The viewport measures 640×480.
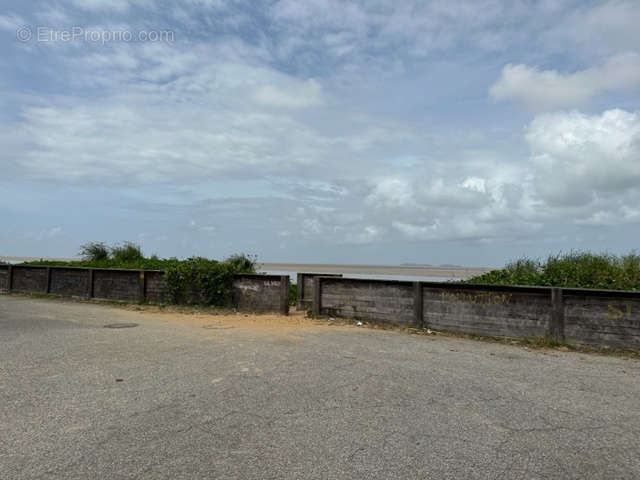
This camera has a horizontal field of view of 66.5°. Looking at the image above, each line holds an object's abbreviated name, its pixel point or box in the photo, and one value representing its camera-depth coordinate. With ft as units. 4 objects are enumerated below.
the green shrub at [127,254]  77.61
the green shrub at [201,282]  48.75
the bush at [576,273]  38.60
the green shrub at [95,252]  81.25
